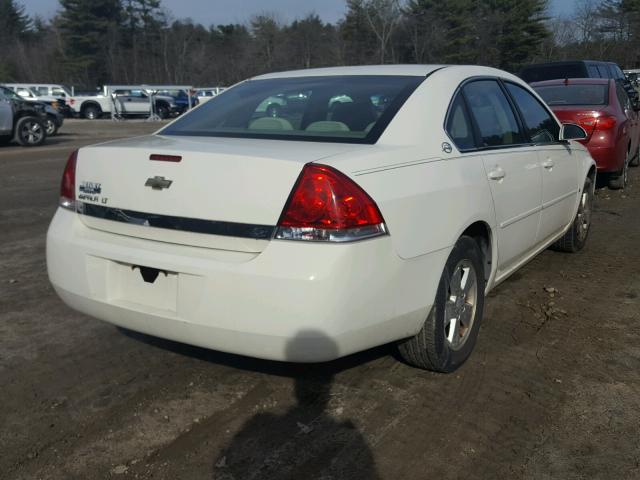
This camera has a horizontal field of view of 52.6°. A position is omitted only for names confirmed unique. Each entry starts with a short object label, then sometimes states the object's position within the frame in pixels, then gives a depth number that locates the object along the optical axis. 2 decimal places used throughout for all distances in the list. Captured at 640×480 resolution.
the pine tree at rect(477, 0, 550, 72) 49.88
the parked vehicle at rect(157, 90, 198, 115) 37.72
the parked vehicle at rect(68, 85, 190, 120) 35.84
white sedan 2.57
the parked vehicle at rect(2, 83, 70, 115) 34.56
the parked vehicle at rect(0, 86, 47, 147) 16.23
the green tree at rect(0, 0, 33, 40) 73.56
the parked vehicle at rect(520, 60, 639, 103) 14.16
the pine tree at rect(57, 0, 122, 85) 65.62
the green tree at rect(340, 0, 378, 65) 48.75
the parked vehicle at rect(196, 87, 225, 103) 43.42
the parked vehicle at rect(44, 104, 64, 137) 20.53
